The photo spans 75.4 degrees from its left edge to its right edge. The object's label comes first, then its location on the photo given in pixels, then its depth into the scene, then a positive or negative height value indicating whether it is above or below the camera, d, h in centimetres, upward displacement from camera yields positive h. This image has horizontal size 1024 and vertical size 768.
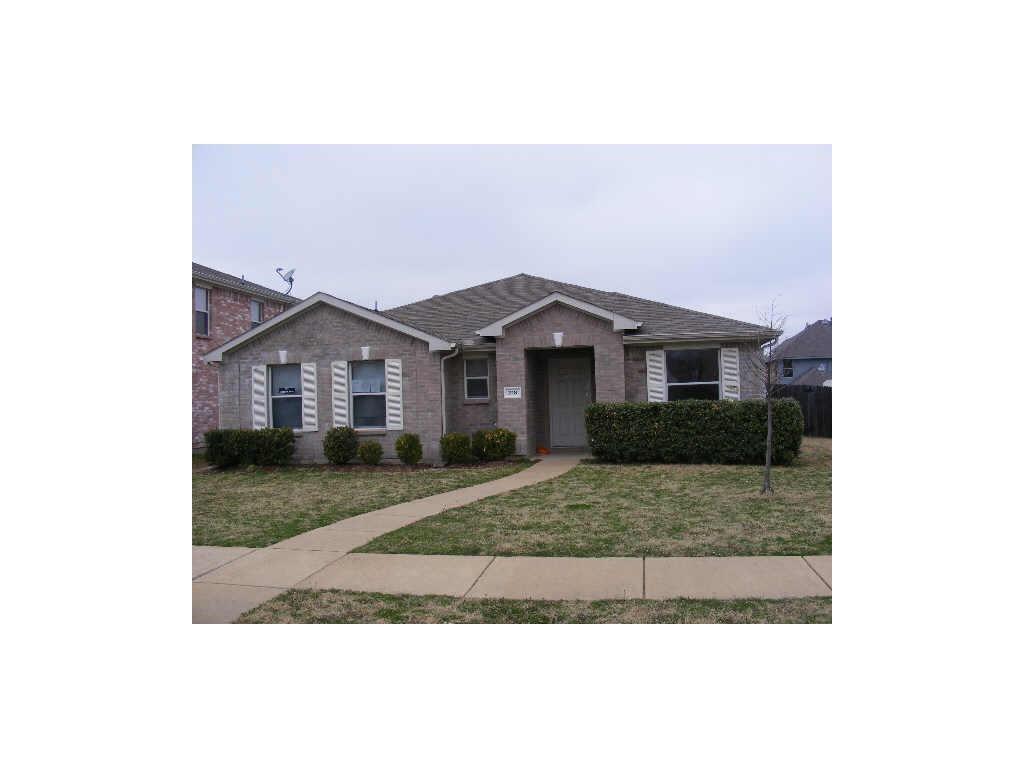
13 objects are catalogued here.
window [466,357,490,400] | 1648 +41
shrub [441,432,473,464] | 1464 -118
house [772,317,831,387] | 3919 +231
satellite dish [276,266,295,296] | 2248 +417
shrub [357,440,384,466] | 1479 -124
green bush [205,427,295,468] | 1537 -111
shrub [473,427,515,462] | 1495 -110
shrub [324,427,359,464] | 1498 -110
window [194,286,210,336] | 1969 +263
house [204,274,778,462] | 1517 +70
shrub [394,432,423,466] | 1462 -116
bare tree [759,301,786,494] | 973 +42
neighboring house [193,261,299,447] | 1953 +240
